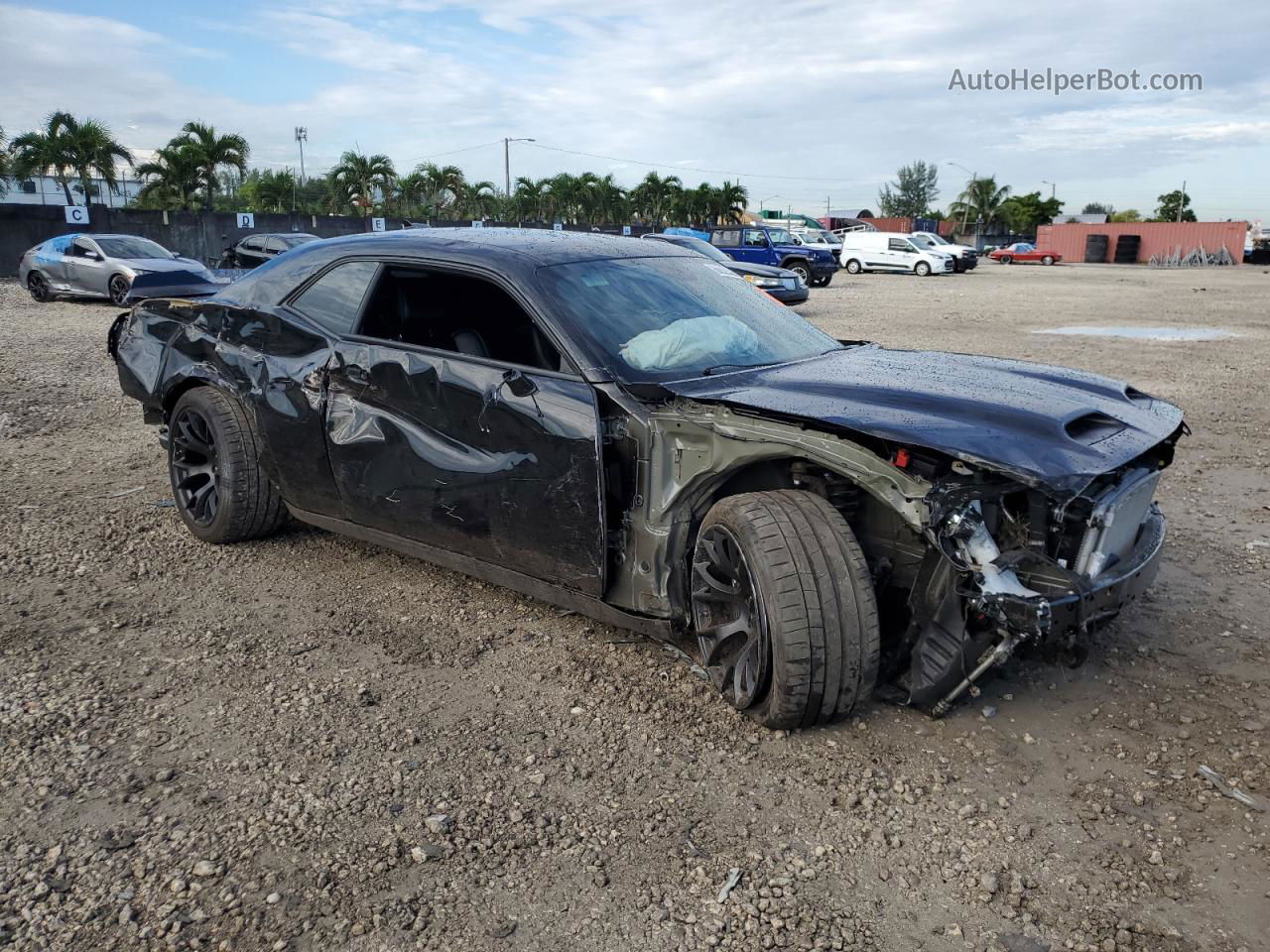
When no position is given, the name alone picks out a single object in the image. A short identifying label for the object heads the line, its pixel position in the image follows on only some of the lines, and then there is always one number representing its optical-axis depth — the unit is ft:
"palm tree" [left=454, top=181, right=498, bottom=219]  171.01
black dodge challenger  9.65
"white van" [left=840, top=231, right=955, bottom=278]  116.57
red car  167.43
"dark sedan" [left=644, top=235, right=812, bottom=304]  53.06
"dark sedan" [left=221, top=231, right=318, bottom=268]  60.18
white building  121.30
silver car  53.62
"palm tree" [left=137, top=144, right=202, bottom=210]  121.80
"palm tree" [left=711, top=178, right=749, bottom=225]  209.26
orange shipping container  169.37
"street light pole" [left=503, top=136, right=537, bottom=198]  188.01
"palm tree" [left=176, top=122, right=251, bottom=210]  121.49
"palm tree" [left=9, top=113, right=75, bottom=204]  112.78
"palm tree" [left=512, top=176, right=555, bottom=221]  177.58
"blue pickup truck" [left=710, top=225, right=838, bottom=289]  81.05
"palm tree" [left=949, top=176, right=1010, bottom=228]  281.74
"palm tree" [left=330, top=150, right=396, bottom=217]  150.61
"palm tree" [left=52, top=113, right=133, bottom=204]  114.01
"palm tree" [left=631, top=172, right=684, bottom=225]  198.59
